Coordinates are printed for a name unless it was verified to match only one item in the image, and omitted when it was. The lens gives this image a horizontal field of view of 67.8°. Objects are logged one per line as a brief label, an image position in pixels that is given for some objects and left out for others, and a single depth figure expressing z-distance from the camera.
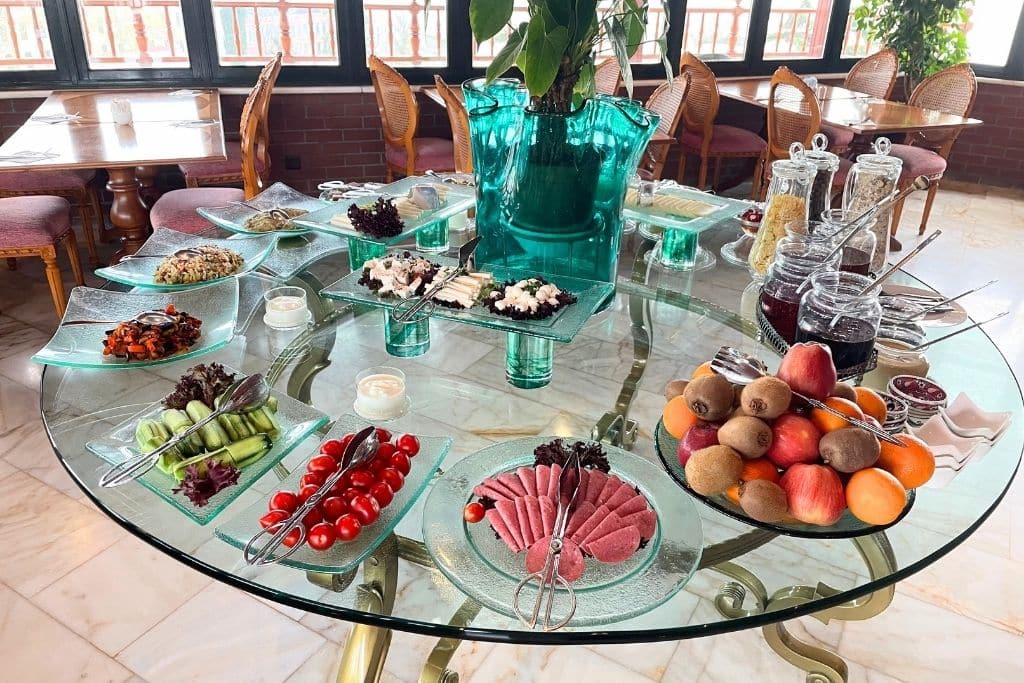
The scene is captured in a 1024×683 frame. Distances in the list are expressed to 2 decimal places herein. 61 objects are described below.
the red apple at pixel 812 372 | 0.95
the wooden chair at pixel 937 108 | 3.99
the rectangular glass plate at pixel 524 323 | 1.19
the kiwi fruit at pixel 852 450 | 0.87
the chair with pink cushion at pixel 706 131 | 4.16
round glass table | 0.85
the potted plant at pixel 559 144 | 1.32
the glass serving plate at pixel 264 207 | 1.70
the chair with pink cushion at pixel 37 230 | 2.61
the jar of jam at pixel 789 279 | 1.30
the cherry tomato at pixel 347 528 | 0.87
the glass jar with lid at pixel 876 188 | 1.54
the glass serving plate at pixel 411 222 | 1.60
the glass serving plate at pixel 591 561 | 0.82
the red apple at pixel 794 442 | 0.90
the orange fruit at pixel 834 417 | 0.91
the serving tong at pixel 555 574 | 0.79
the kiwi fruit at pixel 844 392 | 0.99
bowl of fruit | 0.87
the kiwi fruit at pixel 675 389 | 1.05
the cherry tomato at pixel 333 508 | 0.90
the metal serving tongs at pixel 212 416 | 0.95
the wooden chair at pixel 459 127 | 3.38
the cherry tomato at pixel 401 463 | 0.99
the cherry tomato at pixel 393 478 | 0.96
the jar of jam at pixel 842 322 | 1.16
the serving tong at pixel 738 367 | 0.99
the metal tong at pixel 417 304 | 1.25
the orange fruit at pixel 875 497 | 0.85
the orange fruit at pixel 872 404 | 1.01
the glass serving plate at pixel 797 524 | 0.88
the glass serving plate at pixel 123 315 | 1.19
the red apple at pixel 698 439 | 0.95
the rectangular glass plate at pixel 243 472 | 0.91
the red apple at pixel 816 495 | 0.86
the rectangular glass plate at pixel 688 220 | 1.66
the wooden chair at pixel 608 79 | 4.23
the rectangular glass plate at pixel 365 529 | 0.84
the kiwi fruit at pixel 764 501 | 0.87
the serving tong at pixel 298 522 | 0.84
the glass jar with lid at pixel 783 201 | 1.52
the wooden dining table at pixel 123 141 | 2.62
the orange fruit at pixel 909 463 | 0.90
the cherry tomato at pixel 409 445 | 1.01
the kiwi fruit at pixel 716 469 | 0.89
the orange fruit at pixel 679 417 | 0.98
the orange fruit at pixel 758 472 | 0.90
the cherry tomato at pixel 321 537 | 0.85
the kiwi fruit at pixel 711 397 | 0.94
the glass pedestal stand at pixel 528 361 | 1.29
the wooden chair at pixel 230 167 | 3.22
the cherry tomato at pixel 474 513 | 0.91
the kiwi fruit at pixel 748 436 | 0.89
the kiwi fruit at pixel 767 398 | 0.91
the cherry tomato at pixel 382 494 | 0.93
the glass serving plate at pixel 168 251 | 1.44
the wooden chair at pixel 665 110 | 3.70
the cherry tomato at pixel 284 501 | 0.90
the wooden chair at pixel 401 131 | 3.58
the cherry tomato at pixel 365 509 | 0.90
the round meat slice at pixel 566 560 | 0.84
